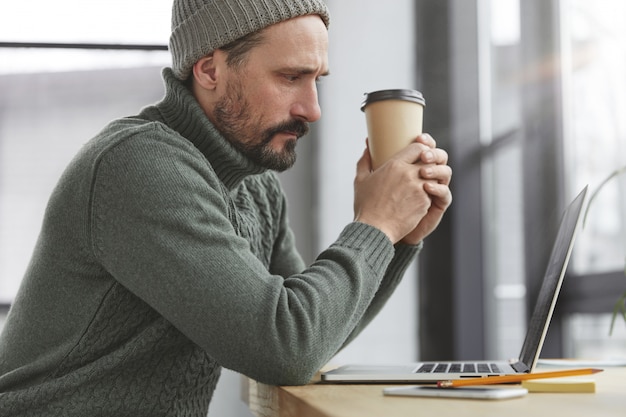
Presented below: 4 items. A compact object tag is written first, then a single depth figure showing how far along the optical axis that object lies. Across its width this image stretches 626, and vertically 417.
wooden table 0.65
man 0.90
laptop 0.92
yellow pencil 0.81
